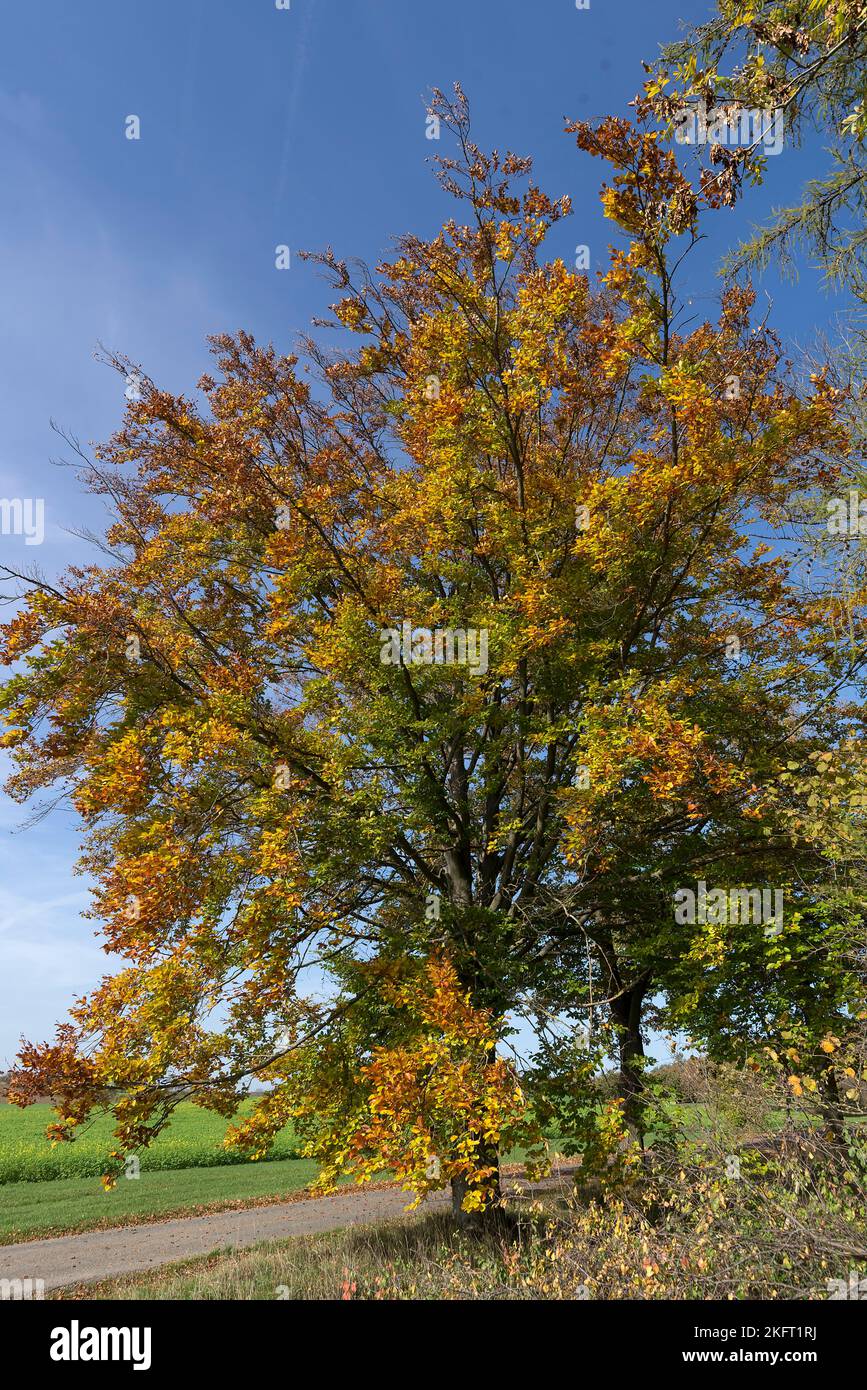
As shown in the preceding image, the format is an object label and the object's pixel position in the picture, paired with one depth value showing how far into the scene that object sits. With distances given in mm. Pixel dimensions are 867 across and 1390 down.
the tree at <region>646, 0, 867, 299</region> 5590
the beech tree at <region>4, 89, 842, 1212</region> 7969
